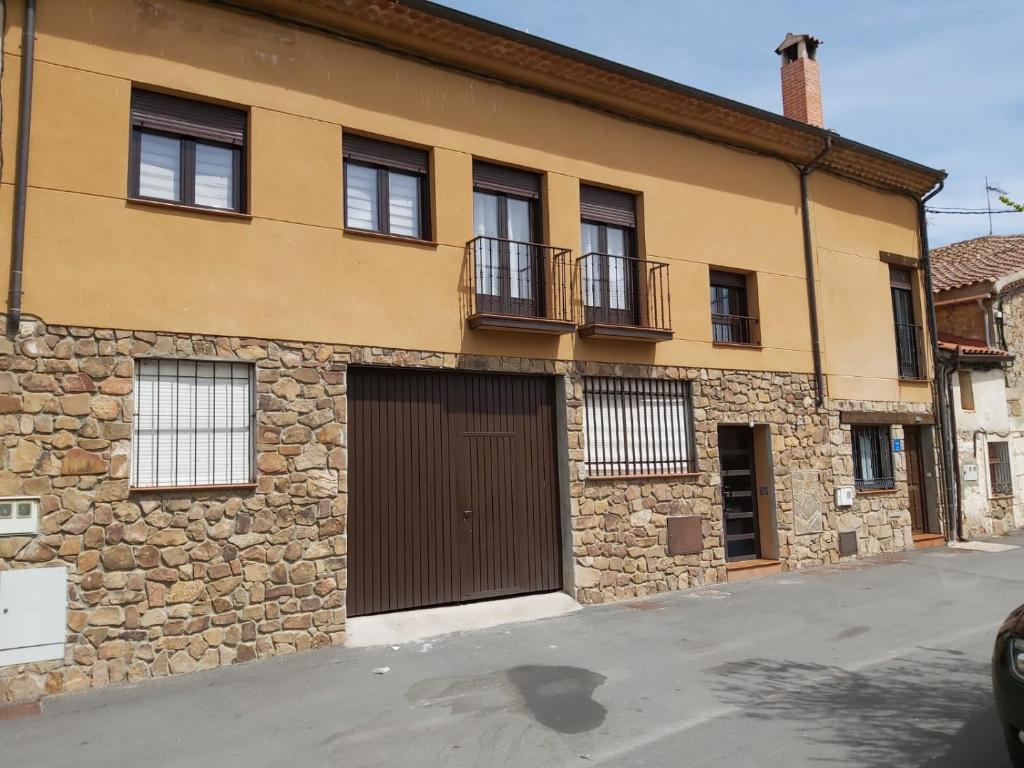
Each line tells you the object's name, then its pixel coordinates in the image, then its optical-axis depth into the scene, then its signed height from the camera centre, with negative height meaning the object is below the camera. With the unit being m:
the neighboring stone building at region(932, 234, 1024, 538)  14.43 +1.56
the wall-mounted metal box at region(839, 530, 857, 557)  12.05 -1.21
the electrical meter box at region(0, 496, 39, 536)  6.26 -0.22
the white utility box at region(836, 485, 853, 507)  12.06 -0.46
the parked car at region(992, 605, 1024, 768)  3.95 -1.16
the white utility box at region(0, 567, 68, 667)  6.19 -1.02
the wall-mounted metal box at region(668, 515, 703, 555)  10.07 -0.86
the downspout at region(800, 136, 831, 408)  12.07 +3.03
